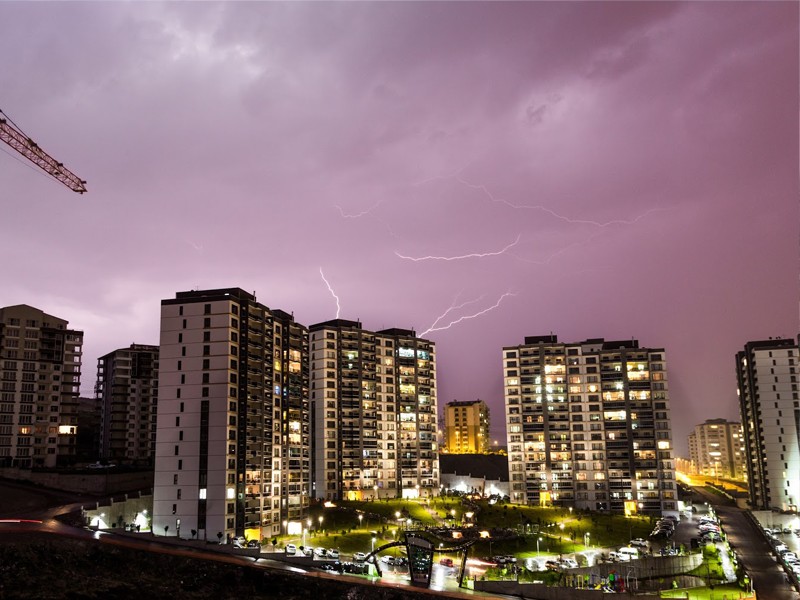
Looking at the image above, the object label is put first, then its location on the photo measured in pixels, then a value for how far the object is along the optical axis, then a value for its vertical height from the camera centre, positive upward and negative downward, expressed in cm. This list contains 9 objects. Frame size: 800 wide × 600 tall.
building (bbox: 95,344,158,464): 17550 +887
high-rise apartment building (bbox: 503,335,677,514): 15050 +170
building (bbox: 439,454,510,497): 16525 -929
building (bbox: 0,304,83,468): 13675 +1074
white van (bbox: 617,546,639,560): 10126 -1663
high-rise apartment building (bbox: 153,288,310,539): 9550 +241
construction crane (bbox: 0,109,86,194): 10038 +4193
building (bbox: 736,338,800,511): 15900 +124
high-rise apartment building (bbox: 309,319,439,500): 14938 +539
